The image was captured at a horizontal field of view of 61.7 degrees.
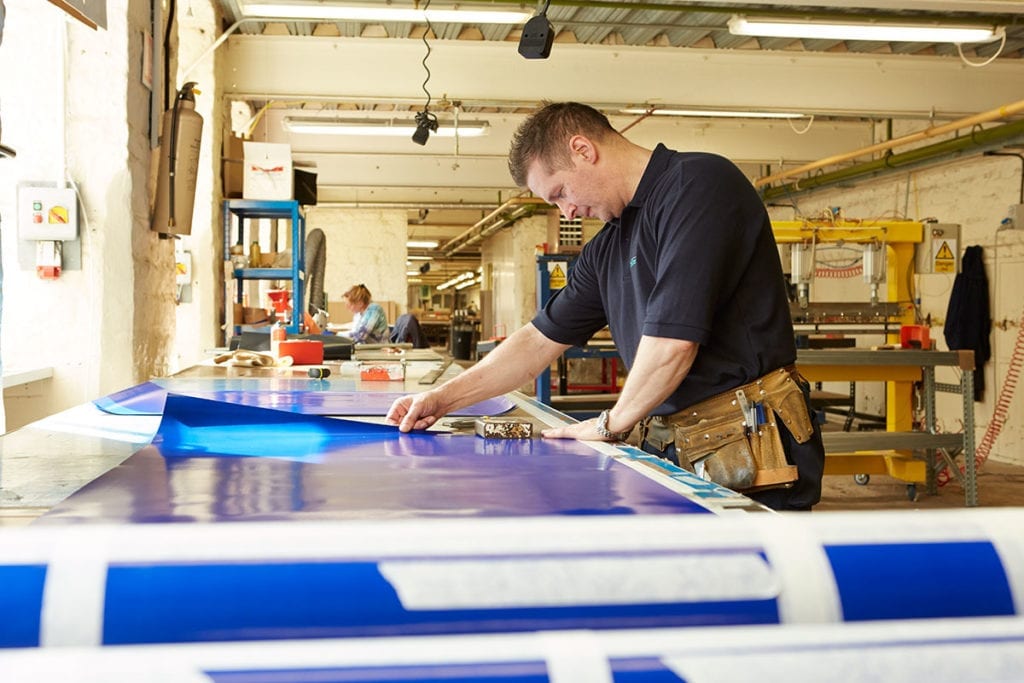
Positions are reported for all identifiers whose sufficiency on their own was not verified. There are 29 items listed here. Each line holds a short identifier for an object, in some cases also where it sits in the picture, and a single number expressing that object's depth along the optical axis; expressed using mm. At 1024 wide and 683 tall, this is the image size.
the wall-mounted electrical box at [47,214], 3561
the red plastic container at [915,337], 6227
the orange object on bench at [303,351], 3715
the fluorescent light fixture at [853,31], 5258
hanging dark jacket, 8391
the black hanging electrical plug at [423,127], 6387
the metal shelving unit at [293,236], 5953
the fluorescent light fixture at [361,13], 5129
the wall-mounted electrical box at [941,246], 6535
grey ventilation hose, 7570
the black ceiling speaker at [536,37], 4828
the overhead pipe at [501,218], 12602
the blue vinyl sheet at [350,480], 1011
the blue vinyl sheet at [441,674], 518
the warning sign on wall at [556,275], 6324
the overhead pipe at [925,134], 6664
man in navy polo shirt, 1667
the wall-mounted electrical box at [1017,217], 7015
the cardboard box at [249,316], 6265
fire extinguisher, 4098
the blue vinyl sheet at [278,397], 2174
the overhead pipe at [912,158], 7453
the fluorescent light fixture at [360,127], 7262
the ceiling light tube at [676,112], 7176
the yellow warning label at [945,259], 6523
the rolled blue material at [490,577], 576
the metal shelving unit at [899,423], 5574
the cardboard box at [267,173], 5984
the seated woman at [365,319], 9164
